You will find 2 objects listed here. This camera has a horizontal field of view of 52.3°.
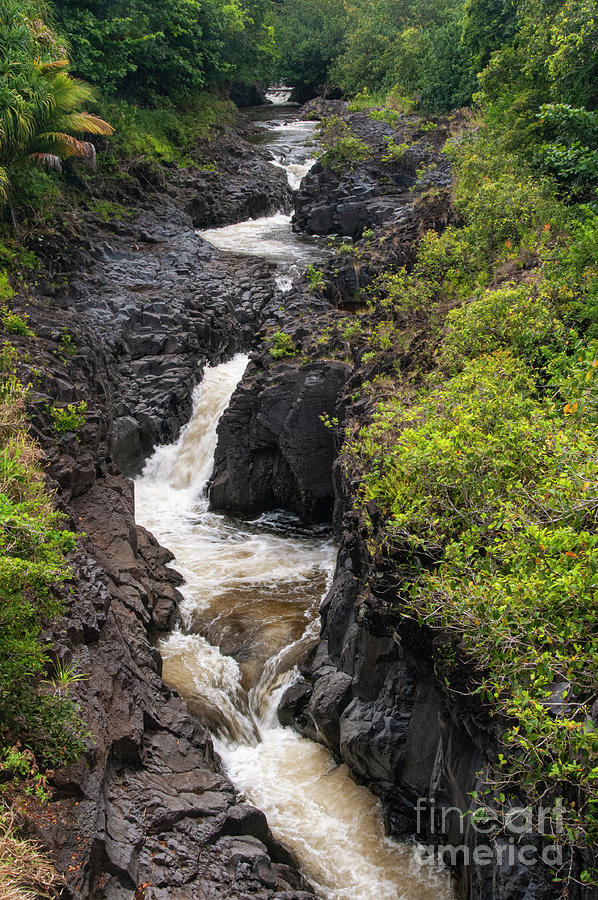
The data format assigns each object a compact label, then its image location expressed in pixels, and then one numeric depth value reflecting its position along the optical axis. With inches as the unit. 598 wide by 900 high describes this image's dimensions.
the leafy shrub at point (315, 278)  654.5
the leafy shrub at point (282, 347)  556.4
